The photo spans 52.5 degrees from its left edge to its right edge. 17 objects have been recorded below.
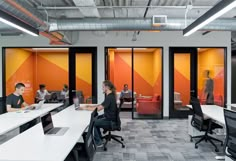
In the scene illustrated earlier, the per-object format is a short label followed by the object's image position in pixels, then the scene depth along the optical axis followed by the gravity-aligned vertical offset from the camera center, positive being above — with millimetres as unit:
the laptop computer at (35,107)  4629 -532
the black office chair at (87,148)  2695 -818
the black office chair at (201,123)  4422 -812
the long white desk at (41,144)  2117 -662
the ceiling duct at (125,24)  4922 +1152
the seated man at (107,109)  4344 -541
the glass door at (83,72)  7566 +254
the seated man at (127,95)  8898 -558
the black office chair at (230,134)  2945 -686
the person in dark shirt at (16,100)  4539 -381
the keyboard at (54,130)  2929 -634
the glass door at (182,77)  7598 +98
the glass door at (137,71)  9781 +396
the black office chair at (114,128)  4364 -879
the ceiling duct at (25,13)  3244 +1044
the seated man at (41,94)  7879 -464
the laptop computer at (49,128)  2831 -601
